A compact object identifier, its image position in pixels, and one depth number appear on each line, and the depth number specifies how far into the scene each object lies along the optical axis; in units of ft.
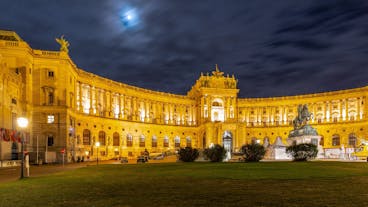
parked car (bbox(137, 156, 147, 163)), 189.63
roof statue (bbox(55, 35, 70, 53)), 212.39
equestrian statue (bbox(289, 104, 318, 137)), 178.45
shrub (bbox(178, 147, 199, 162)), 150.92
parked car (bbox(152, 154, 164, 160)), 230.07
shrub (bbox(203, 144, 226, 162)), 145.69
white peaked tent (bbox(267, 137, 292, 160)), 182.39
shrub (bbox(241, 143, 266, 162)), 141.38
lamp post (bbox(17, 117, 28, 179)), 82.28
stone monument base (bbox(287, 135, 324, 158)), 175.73
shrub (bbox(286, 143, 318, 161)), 139.54
